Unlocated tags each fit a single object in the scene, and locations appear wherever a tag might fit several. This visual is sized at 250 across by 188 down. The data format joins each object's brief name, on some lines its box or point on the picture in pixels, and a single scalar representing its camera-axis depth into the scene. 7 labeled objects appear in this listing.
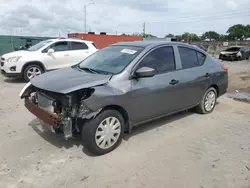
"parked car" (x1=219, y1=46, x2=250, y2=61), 18.69
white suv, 7.05
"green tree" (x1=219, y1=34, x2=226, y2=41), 84.66
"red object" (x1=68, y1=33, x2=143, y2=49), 16.61
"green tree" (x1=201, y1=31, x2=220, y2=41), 88.06
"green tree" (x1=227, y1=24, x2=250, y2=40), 78.97
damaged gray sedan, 2.74
